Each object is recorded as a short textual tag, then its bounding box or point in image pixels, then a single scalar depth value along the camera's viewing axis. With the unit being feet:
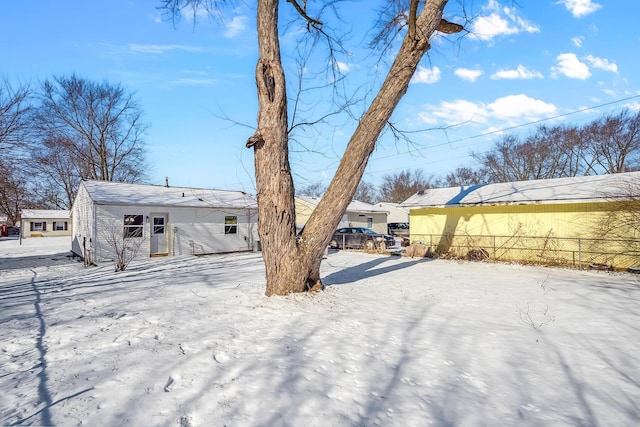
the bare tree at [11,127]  38.13
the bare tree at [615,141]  93.91
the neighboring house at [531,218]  41.55
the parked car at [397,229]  112.31
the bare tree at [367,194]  220.02
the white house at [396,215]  141.83
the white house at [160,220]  47.52
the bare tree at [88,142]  89.86
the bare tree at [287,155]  21.17
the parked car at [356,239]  70.90
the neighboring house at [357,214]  95.96
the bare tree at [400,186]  192.24
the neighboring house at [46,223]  127.24
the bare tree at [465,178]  144.25
